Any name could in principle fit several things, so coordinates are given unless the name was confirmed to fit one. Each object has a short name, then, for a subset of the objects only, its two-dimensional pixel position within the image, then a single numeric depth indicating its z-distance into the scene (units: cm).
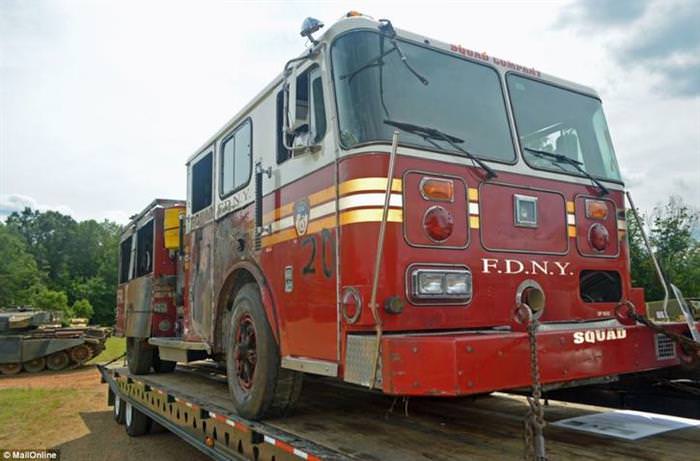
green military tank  1866
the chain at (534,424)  255
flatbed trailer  358
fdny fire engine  335
